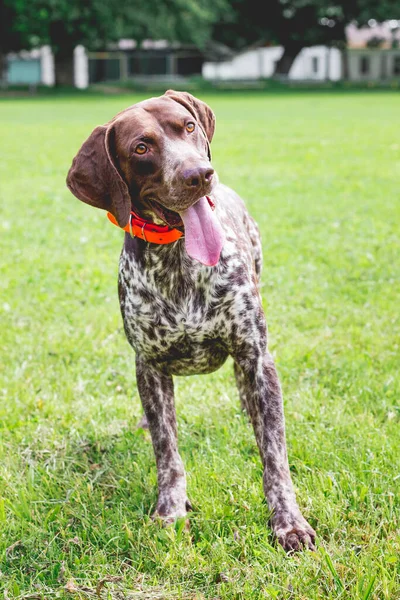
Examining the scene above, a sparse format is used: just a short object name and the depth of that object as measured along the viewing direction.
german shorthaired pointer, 3.28
